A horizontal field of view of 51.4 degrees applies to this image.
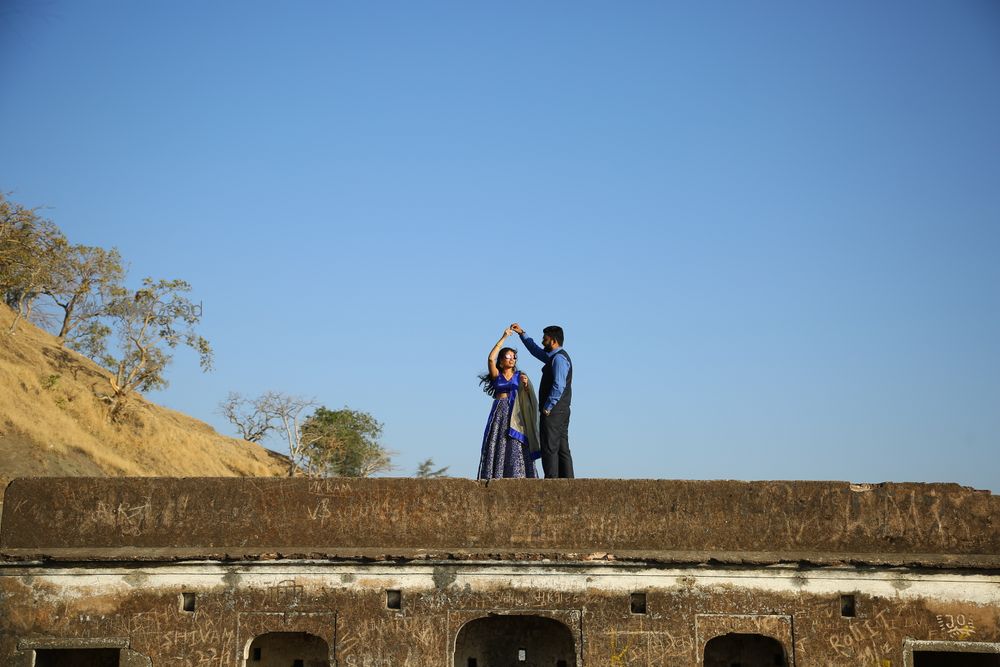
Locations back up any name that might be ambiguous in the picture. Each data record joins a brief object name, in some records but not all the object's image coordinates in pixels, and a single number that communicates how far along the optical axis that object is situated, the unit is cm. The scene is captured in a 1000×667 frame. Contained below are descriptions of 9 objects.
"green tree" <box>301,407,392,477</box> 4469
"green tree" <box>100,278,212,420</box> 3766
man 1120
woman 1148
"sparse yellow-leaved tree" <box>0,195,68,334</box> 3206
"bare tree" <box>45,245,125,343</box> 3825
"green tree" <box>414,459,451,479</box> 4462
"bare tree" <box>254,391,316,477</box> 4378
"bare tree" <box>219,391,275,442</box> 4416
